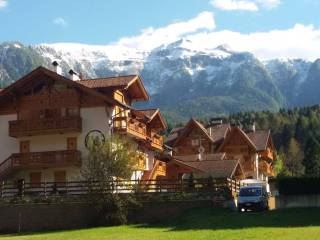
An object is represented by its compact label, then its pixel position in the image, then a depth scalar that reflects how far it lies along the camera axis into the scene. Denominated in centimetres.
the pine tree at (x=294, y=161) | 12499
